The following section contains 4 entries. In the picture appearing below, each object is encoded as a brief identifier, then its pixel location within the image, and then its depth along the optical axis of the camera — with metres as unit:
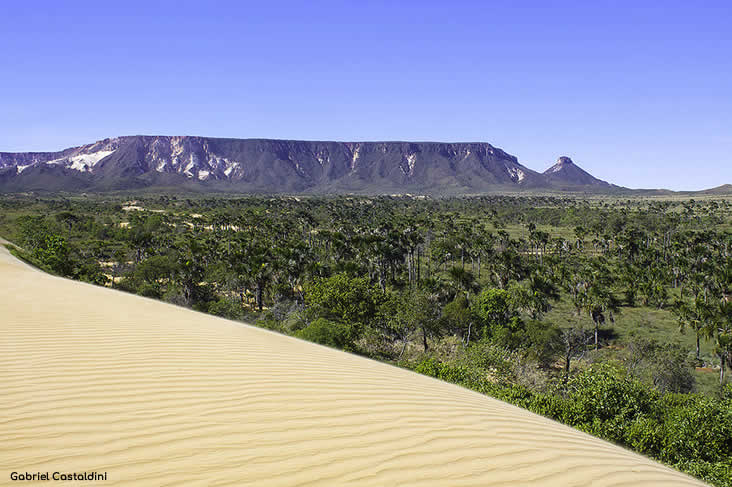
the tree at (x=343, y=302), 28.27
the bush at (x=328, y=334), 20.36
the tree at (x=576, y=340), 30.09
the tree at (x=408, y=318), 27.72
